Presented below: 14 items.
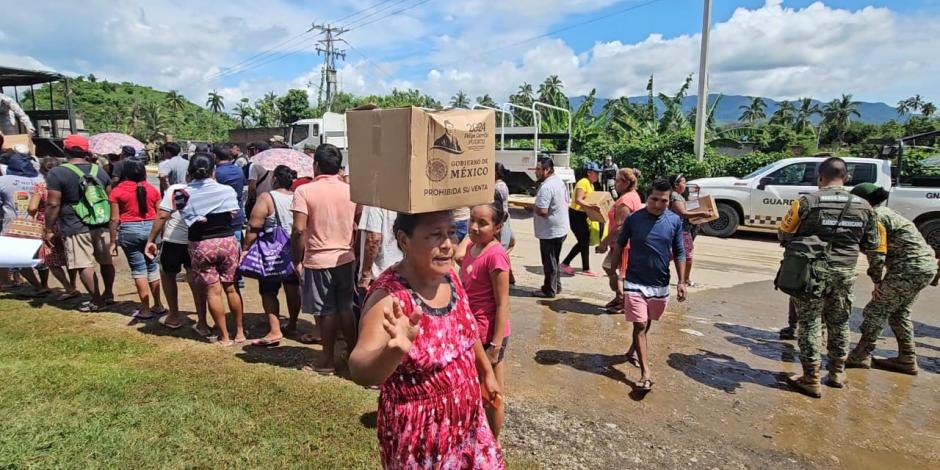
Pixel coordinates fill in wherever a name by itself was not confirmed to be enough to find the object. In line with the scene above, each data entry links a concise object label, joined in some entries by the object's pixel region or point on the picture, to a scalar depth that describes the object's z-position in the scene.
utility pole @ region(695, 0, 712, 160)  15.30
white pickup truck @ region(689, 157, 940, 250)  9.75
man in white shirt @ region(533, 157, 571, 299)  6.45
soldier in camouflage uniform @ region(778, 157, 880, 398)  4.00
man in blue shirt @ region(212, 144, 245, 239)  6.20
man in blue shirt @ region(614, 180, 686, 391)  4.07
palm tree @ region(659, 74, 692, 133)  21.50
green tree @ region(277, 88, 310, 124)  49.53
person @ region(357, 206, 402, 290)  3.88
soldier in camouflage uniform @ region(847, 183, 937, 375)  4.42
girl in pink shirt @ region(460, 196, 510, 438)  2.92
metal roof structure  10.15
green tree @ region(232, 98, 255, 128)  65.75
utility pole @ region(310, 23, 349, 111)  38.88
